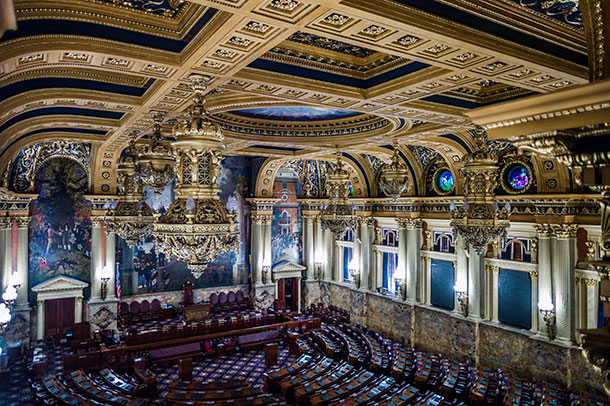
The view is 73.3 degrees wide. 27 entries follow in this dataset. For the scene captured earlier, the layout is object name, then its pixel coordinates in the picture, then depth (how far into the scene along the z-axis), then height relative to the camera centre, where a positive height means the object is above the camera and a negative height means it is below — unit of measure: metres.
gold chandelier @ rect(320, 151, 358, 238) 14.41 -0.12
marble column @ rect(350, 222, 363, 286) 24.30 -2.62
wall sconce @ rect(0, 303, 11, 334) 13.62 -3.60
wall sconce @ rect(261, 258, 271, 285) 24.80 -3.92
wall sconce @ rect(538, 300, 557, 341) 14.97 -4.18
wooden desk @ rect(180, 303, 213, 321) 21.55 -5.54
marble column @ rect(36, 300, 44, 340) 18.44 -5.03
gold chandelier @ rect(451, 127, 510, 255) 9.00 -0.02
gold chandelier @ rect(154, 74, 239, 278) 5.89 -0.01
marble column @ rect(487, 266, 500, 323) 17.35 -3.72
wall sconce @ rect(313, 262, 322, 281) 26.89 -4.29
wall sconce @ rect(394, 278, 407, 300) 21.05 -4.27
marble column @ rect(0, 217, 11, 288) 16.66 -1.85
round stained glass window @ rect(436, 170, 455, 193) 18.72 +1.09
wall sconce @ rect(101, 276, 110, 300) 19.34 -3.68
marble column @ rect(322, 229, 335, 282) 26.75 -3.24
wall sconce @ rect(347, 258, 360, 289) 24.23 -4.01
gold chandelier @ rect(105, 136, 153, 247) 11.86 -0.07
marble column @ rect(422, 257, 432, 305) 20.34 -3.73
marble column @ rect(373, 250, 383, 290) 23.20 -3.65
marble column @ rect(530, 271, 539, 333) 15.78 -3.82
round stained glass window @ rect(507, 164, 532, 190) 15.61 +1.03
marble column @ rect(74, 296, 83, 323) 19.12 -4.74
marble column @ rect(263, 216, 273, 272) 24.81 -2.11
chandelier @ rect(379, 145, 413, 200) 11.60 +0.80
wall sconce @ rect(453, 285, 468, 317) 18.11 -4.21
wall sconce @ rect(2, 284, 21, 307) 15.84 -3.35
